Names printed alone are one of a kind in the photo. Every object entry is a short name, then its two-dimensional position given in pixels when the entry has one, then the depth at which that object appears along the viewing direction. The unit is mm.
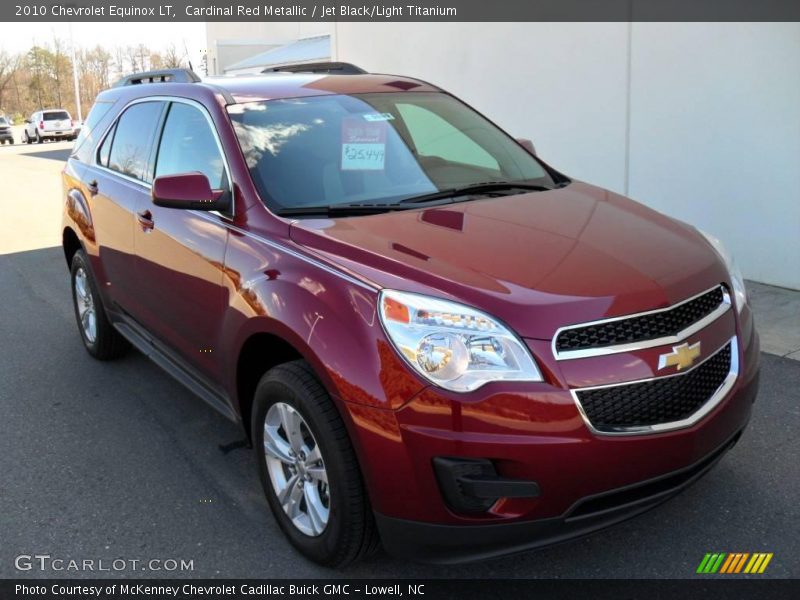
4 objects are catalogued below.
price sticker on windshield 3566
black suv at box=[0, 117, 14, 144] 44844
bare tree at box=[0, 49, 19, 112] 75250
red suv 2385
